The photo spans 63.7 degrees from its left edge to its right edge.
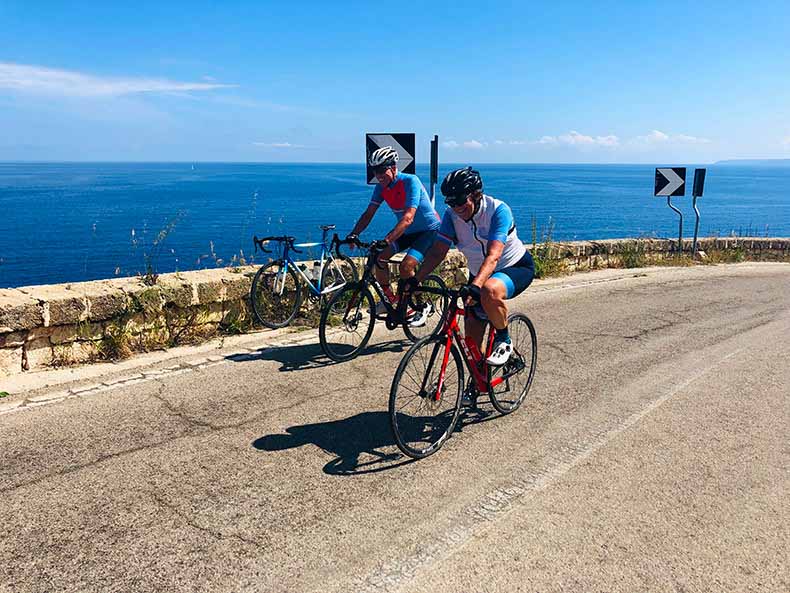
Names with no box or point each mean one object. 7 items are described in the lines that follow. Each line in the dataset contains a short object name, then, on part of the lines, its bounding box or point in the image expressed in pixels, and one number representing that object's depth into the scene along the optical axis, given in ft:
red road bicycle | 14.38
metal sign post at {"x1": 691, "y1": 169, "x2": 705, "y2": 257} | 47.88
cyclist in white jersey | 15.55
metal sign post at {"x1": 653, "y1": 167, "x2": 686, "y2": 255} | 48.67
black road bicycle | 22.11
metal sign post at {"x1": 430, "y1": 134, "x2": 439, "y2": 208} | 33.99
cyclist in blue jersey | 22.41
